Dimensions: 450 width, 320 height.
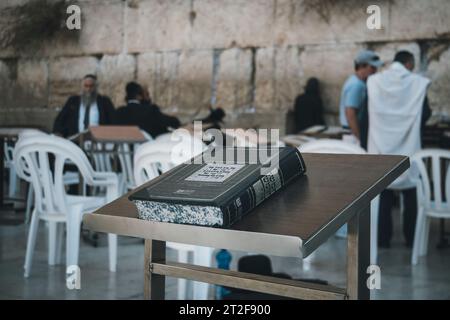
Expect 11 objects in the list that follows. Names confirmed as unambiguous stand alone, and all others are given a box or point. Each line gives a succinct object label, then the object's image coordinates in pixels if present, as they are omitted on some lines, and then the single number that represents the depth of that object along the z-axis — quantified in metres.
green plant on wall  11.74
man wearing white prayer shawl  5.09
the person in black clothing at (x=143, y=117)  6.71
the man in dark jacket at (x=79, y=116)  6.95
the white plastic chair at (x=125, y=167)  5.76
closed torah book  1.39
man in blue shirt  5.43
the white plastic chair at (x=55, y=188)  3.99
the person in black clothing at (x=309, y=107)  9.70
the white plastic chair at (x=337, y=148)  4.23
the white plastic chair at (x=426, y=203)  4.66
